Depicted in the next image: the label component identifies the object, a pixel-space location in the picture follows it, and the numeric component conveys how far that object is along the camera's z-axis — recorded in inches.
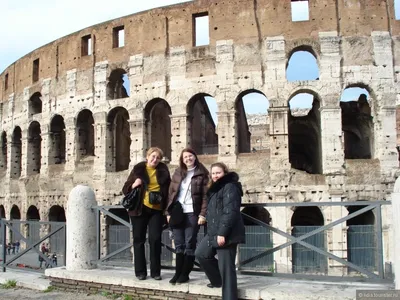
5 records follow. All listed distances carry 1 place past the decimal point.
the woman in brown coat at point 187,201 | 175.8
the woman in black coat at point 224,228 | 155.5
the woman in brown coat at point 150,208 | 187.0
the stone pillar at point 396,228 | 149.3
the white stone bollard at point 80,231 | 217.2
